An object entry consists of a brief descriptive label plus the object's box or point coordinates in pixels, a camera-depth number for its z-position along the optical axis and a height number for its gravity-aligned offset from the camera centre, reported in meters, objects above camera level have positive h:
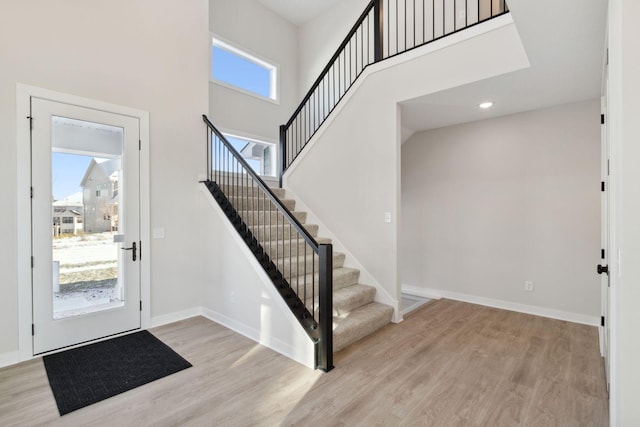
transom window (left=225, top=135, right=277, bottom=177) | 6.30 +1.20
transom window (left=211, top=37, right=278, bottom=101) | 5.61 +2.78
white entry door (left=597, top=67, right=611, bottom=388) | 2.53 -0.28
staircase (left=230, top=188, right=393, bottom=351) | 3.17 -0.93
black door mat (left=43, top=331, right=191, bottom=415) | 2.32 -1.32
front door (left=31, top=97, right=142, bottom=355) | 2.91 -0.10
